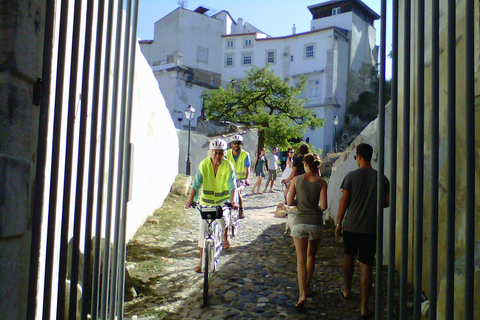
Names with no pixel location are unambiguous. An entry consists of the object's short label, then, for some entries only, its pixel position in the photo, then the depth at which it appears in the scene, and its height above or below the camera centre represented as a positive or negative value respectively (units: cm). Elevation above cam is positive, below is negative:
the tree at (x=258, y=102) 3319 +556
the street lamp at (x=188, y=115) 2025 +274
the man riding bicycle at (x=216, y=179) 611 -7
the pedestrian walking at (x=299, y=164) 827 +28
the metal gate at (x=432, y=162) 205 +9
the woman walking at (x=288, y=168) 1117 +24
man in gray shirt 454 -36
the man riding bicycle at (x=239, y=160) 893 +31
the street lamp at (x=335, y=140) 4096 +362
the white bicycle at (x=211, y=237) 509 -81
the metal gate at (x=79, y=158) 232 +7
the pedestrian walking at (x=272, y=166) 1597 +37
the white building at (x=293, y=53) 4253 +1261
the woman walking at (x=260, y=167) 1638 +33
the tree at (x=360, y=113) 4341 +654
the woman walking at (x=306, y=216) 488 -44
